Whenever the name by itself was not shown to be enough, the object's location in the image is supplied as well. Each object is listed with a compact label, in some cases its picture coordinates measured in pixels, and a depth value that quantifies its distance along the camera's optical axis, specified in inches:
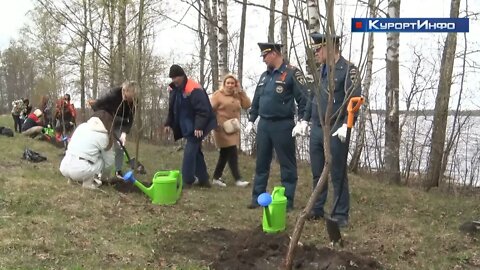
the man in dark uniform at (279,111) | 211.3
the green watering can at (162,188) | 220.4
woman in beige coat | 275.7
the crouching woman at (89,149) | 235.1
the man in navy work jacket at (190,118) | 257.9
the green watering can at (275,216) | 177.5
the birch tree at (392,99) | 298.5
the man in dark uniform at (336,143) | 173.8
